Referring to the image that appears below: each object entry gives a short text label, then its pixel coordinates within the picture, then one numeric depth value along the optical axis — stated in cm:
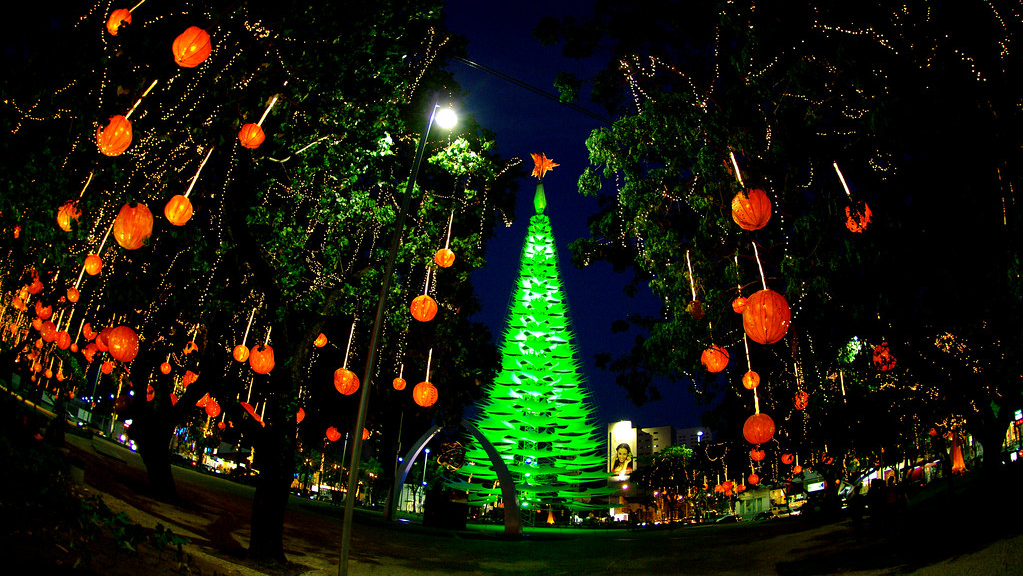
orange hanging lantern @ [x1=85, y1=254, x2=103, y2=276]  987
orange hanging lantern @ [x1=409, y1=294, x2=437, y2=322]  1070
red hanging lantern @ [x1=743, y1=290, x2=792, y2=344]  755
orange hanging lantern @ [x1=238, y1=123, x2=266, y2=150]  803
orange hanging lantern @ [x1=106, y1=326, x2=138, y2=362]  1115
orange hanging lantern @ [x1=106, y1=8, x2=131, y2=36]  646
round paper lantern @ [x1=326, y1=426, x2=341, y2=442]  2406
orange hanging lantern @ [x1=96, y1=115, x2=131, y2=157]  673
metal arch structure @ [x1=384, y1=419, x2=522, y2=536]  2122
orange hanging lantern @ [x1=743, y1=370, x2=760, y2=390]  1355
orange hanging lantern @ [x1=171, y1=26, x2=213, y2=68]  661
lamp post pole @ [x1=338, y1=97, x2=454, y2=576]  770
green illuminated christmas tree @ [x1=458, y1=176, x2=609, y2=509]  2459
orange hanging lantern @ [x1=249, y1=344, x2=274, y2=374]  1081
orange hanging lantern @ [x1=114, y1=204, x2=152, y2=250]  729
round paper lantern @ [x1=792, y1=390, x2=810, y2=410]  1564
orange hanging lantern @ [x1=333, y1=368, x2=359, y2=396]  1245
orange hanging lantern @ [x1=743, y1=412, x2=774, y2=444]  1060
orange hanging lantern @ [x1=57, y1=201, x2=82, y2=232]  738
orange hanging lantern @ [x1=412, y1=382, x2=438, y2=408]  1284
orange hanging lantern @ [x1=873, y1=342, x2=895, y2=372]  1297
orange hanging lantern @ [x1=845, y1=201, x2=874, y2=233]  800
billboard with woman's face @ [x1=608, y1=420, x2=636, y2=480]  9290
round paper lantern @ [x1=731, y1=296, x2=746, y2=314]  1210
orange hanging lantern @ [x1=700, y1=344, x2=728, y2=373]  1152
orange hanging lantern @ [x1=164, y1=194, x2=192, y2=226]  791
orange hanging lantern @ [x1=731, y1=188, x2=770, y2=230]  813
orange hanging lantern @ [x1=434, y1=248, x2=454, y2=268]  1138
